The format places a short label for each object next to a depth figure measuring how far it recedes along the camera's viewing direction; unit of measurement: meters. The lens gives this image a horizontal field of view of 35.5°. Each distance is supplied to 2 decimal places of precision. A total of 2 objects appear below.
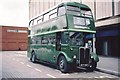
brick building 52.34
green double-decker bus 11.02
